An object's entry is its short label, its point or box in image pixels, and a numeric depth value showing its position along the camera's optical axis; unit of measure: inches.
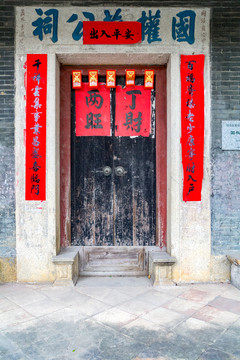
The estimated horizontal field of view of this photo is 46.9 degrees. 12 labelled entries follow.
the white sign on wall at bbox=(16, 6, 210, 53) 151.5
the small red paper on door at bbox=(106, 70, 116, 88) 160.6
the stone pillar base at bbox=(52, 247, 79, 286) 147.9
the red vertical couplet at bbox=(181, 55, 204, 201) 153.0
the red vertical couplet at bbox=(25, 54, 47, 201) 152.2
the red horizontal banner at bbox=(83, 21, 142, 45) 151.6
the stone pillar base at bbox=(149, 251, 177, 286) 148.9
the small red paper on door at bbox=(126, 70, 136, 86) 161.0
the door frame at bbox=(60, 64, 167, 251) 165.5
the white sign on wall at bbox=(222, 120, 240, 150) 154.1
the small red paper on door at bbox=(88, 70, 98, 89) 160.6
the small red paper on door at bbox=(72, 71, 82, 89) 161.6
